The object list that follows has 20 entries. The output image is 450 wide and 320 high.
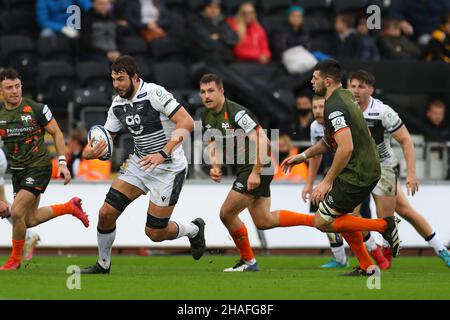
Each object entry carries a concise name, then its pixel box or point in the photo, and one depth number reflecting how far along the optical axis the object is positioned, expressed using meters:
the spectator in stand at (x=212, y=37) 20.52
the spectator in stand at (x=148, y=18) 21.27
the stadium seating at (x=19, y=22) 20.92
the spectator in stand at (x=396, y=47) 21.41
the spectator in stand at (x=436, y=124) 20.05
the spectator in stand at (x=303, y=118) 19.38
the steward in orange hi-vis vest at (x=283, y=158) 18.44
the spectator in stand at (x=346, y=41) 21.09
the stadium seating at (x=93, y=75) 19.98
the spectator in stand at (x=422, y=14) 22.89
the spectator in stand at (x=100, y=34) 20.31
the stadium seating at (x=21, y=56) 19.89
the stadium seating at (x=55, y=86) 19.72
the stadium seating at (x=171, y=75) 20.08
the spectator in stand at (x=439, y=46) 21.48
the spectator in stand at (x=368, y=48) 21.06
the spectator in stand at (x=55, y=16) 20.55
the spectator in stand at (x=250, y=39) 21.03
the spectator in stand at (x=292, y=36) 21.23
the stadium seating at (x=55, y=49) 20.41
